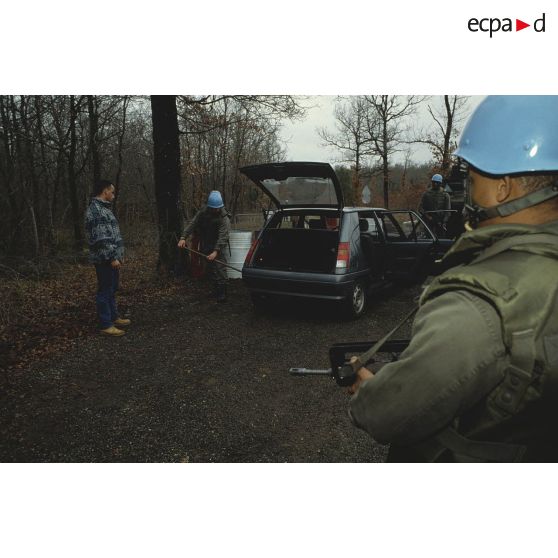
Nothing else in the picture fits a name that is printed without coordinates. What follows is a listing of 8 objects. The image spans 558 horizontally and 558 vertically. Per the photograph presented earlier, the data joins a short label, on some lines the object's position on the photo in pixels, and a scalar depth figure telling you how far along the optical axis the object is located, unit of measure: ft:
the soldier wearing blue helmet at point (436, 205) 31.40
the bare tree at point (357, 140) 73.10
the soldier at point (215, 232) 22.63
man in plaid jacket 16.43
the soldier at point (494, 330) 3.10
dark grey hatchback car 17.43
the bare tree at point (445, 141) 69.21
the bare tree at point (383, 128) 71.10
